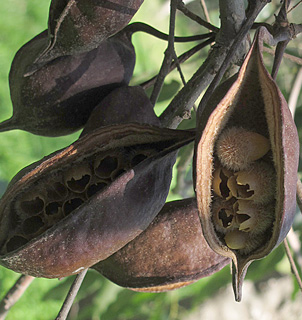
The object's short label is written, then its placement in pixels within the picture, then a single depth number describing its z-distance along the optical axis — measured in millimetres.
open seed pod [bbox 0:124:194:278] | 393
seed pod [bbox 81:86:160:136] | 439
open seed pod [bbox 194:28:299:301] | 382
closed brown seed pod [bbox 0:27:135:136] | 445
